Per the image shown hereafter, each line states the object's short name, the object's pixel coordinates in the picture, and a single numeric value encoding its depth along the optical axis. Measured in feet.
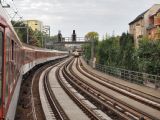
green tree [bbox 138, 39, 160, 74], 119.75
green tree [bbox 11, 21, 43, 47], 324.56
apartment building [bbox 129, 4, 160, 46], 227.61
